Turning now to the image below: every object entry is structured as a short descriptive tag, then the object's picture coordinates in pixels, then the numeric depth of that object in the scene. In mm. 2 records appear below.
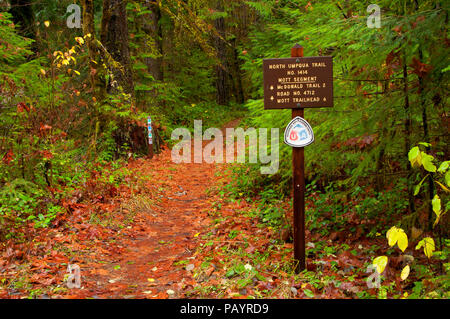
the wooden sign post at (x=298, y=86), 4840
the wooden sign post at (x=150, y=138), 12370
